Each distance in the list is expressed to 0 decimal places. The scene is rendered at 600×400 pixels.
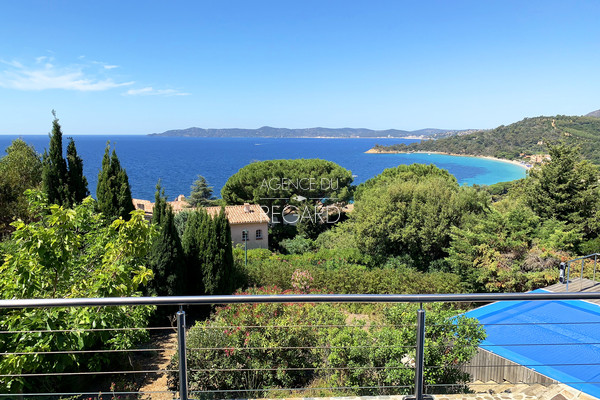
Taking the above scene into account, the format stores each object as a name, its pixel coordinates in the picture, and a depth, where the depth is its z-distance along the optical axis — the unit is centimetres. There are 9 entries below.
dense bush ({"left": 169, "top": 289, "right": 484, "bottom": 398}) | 463
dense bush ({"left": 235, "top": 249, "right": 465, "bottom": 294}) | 1309
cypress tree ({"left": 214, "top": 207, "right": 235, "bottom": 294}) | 1189
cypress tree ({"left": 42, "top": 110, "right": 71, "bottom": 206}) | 1200
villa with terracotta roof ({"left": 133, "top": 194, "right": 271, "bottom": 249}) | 2780
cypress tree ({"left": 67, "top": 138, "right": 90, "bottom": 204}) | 1234
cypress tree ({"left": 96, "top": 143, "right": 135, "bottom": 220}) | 1133
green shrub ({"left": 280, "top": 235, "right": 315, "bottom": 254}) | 2616
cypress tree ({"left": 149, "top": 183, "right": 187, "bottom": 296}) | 1071
